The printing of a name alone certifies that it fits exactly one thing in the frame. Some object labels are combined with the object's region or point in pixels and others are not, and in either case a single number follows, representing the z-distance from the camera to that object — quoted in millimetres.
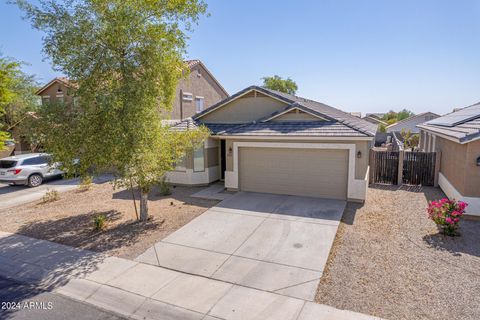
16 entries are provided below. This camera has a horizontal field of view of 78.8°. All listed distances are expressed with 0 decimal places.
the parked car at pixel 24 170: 15500
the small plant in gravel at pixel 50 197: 12988
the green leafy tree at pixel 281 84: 48219
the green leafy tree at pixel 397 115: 81769
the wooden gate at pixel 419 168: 13766
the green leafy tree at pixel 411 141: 31844
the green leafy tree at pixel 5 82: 14984
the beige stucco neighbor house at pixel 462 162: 9188
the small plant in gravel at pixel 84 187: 14891
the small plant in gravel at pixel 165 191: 12957
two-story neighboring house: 24797
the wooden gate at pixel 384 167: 14156
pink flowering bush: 7823
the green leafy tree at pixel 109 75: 7531
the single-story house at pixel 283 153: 11125
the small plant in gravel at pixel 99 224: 8953
